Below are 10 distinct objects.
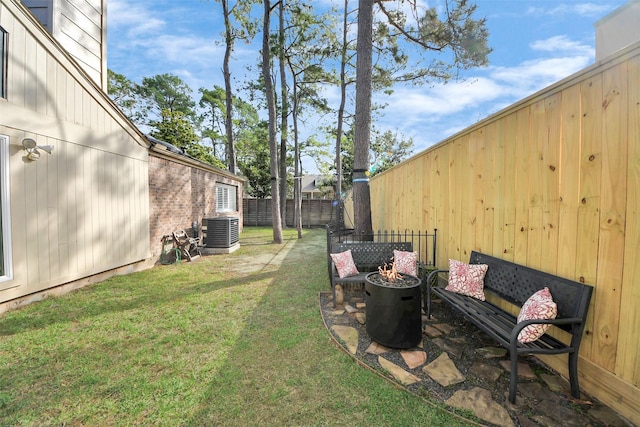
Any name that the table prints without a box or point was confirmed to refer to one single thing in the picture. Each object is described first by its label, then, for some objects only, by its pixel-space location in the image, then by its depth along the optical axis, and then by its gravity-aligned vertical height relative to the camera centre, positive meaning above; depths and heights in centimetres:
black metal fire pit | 268 -111
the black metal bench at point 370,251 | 445 -70
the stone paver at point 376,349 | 266 -146
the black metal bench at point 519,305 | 193 -89
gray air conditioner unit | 833 -71
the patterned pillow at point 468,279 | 308 -85
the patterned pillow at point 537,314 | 206 -84
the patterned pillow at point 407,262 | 399 -82
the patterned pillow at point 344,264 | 405 -86
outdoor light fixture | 373 +94
